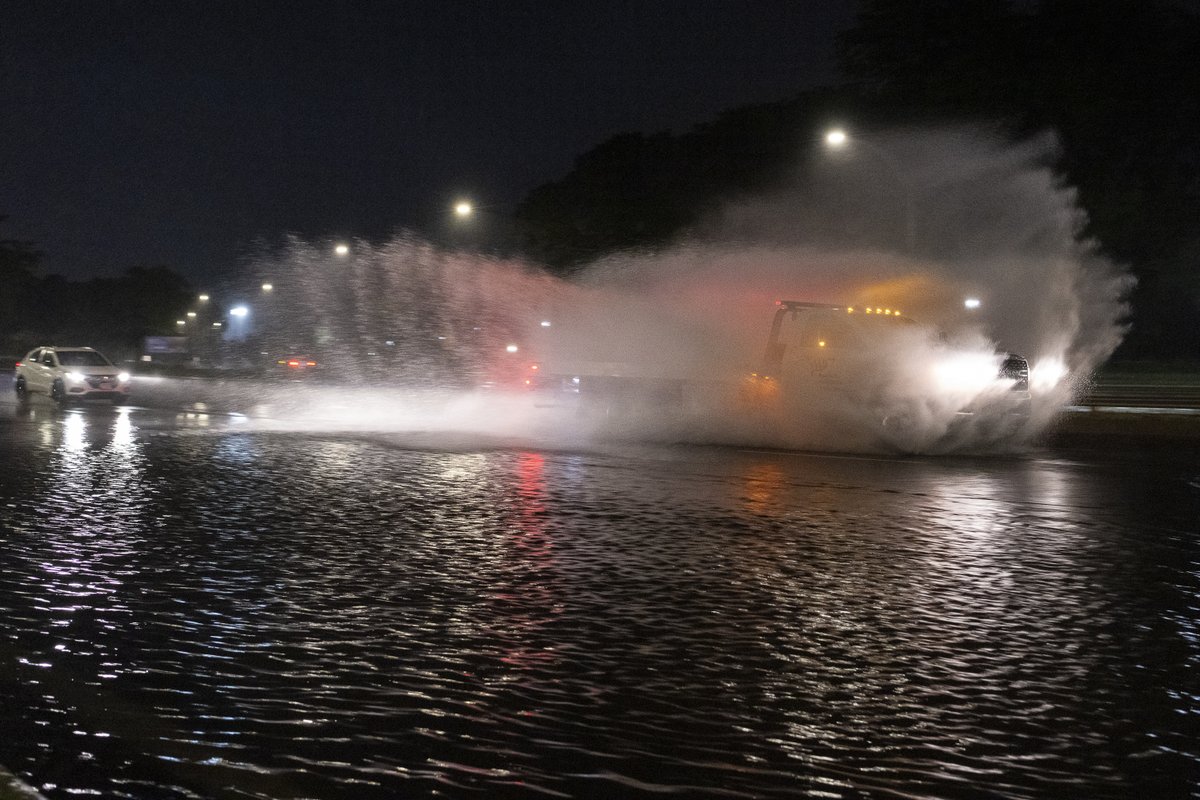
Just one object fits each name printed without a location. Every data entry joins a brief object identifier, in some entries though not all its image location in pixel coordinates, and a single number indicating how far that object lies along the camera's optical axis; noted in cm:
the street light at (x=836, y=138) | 2533
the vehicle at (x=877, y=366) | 2050
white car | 3491
